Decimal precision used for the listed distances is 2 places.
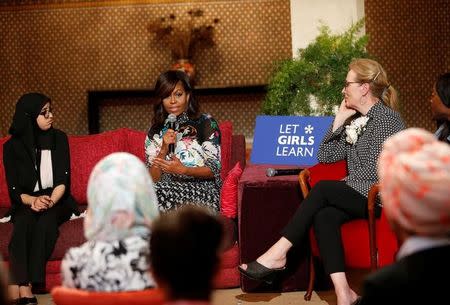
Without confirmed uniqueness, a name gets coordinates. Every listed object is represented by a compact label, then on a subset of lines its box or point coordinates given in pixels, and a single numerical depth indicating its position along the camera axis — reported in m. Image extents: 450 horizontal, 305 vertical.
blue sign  9.91
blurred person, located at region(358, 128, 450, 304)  3.48
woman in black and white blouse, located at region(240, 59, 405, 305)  7.85
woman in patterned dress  9.41
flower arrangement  19.43
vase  18.67
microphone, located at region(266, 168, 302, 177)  9.22
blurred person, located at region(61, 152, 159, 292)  4.45
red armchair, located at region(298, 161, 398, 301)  7.67
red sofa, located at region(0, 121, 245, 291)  10.27
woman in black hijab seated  9.28
